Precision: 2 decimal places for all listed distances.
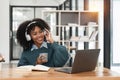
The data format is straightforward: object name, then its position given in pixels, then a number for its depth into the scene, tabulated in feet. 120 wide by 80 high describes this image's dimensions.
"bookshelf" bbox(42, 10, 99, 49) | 21.29
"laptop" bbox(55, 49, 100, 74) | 6.06
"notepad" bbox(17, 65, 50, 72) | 6.53
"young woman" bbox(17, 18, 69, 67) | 8.62
